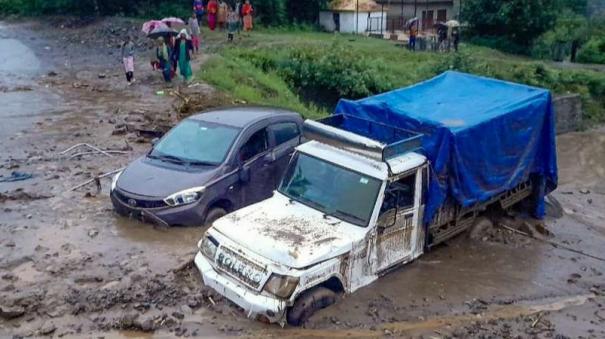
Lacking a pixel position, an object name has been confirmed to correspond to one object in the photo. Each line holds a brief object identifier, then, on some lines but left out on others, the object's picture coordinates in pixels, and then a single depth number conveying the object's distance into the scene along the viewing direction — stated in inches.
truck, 304.0
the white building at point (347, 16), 1408.7
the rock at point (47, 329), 298.7
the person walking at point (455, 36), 1266.0
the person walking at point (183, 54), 777.6
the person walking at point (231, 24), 1074.3
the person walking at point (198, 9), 1149.7
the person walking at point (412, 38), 1245.1
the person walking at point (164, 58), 783.7
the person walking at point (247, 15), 1184.4
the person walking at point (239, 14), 1146.2
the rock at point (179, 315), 312.3
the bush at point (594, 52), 1381.6
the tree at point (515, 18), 1389.0
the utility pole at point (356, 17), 1413.6
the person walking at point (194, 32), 962.7
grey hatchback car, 395.2
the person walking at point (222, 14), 1157.1
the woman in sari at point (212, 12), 1146.7
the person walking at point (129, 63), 796.0
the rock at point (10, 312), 307.4
